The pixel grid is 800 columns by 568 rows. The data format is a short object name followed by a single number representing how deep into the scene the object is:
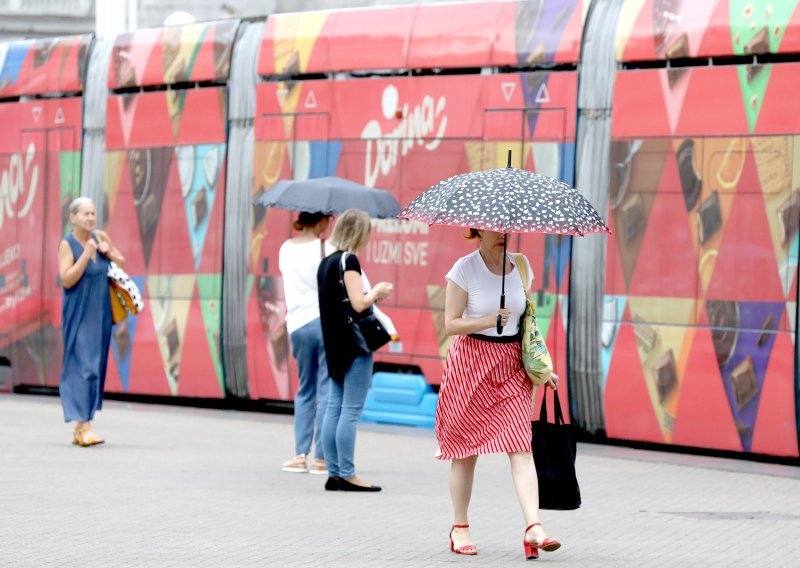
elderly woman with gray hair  23.84
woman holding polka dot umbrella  15.61
